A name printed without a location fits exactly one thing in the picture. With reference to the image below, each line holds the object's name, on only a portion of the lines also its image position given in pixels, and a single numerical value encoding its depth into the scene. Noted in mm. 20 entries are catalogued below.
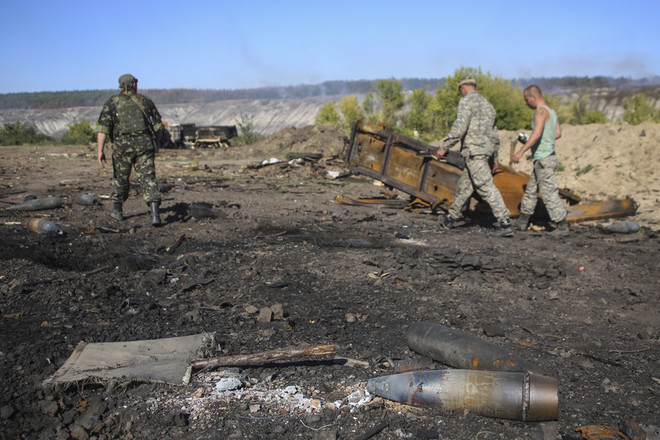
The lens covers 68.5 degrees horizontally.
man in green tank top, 6785
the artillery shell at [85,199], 7469
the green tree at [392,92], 56309
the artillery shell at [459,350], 2674
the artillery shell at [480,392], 2383
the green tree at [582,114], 36531
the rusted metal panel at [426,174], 7719
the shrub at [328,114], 60719
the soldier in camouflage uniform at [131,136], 6168
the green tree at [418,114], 45469
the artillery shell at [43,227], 5477
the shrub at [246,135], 25859
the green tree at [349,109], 56844
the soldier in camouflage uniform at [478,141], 6844
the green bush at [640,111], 37047
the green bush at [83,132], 33162
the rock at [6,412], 2285
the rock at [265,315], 3576
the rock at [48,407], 2389
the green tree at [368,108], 51853
